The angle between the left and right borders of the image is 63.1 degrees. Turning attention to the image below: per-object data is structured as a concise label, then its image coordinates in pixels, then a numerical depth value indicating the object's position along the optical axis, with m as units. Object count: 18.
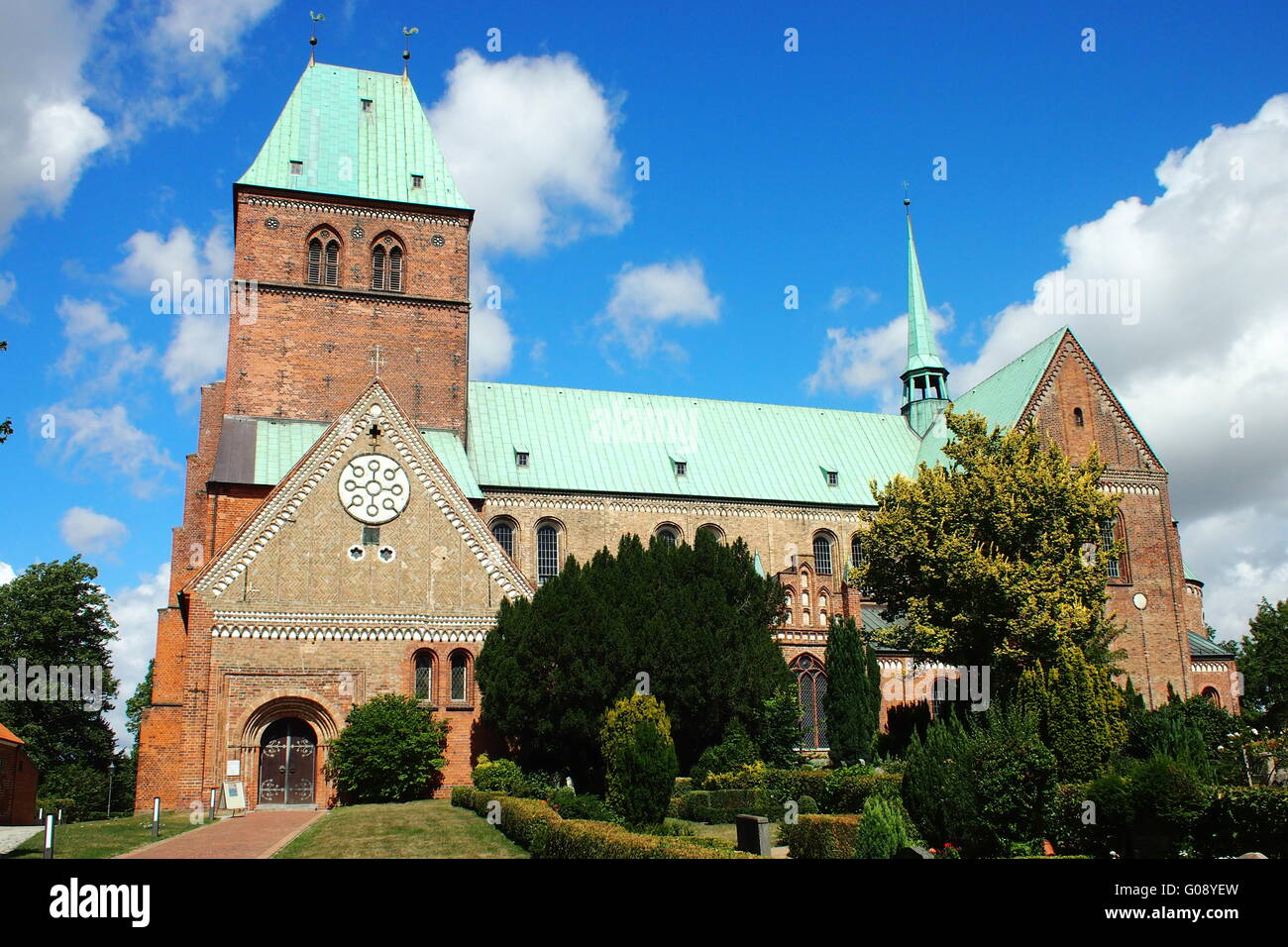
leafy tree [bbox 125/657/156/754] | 75.75
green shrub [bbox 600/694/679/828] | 21.33
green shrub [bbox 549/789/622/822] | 21.84
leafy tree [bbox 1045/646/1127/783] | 22.95
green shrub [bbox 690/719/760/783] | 30.19
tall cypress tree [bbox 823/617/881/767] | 34.56
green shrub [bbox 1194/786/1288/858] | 17.92
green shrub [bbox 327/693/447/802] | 28.86
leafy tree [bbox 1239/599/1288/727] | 59.22
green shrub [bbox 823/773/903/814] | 25.36
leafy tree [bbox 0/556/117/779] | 51.28
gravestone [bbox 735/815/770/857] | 17.52
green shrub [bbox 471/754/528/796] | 27.64
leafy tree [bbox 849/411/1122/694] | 30.73
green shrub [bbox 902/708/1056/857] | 19.62
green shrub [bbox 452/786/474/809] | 27.17
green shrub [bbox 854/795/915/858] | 17.56
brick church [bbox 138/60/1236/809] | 30.88
